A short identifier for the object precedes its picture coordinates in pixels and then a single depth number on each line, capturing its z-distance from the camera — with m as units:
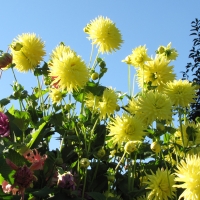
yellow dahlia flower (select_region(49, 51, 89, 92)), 1.84
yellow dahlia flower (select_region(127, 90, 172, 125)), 1.76
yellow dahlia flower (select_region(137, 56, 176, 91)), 2.11
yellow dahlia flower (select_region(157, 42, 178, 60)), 2.27
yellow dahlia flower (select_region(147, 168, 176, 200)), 1.68
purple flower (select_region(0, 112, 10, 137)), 1.78
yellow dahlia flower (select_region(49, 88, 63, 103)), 1.98
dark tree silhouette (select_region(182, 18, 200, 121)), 5.33
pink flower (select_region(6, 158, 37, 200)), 1.47
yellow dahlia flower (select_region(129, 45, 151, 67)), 2.13
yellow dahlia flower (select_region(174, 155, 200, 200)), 1.41
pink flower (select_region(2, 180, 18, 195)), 1.53
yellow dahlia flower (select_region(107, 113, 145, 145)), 1.73
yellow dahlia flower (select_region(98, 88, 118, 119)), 1.92
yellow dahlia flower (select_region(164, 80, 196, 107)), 1.94
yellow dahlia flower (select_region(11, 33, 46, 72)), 2.03
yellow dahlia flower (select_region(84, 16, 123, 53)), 2.11
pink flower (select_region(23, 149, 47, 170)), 1.51
